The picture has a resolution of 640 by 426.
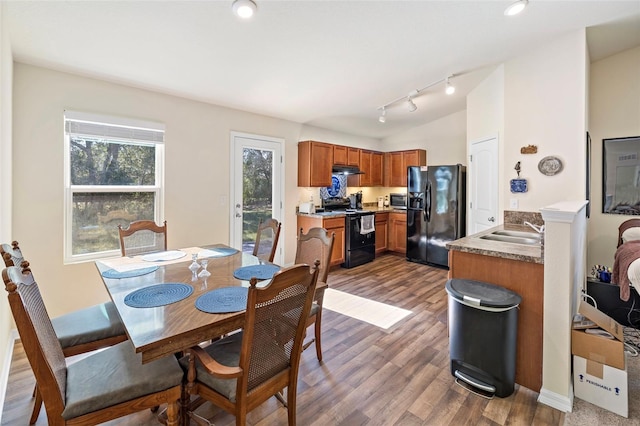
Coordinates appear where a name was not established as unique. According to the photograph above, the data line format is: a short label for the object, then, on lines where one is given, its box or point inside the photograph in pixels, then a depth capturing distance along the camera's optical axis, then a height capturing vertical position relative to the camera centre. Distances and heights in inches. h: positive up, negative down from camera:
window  113.9 +13.6
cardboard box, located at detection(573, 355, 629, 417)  70.2 -41.8
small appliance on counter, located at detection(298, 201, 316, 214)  190.7 +2.7
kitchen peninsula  77.9 -18.7
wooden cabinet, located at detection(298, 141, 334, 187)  189.9 +31.7
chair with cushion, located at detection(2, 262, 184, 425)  42.1 -29.1
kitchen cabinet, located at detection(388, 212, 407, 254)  232.1 -15.5
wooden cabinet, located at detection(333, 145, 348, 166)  208.4 +41.0
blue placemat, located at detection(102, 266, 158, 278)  77.3 -16.2
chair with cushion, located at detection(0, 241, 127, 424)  67.1 -28.1
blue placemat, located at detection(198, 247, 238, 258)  101.8 -14.1
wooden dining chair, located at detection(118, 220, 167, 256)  105.1 -9.6
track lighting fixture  146.5 +65.3
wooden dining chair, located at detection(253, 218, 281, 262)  111.3 -7.6
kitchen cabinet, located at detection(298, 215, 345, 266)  185.2 -9.1
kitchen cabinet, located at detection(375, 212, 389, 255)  229.7 -14.9
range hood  211.5 +30.8
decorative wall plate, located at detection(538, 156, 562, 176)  125.1 +19.9
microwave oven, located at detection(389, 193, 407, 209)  246.2 +9.6
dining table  49.8 -18.0
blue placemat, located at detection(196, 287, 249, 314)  58.3 -18.5
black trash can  75.1 -32.0
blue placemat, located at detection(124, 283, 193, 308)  60.4 -18.0
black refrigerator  193.5 +1.5
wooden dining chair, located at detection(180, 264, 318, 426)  49.6 -26.2
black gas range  197.6 -15.0
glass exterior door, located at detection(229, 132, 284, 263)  162.9 +15.9
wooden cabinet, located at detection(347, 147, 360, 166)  221.6 +42.2
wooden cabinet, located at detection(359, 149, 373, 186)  234.8 +35.8
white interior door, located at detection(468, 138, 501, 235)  148.6 +14.5
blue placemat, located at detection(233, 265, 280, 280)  78.7 -16.4
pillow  114.0 -8.5
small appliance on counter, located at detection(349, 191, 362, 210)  235.0 +9.0
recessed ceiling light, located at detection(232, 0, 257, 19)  79.2 +55.0
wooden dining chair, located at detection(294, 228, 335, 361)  87.2 -14.1
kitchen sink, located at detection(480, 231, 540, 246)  102.7 -9.2
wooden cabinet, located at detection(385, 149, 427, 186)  237.0 +40.4
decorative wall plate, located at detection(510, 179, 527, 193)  134.3 +12.4
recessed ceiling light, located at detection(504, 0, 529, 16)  93.7 +65.6
